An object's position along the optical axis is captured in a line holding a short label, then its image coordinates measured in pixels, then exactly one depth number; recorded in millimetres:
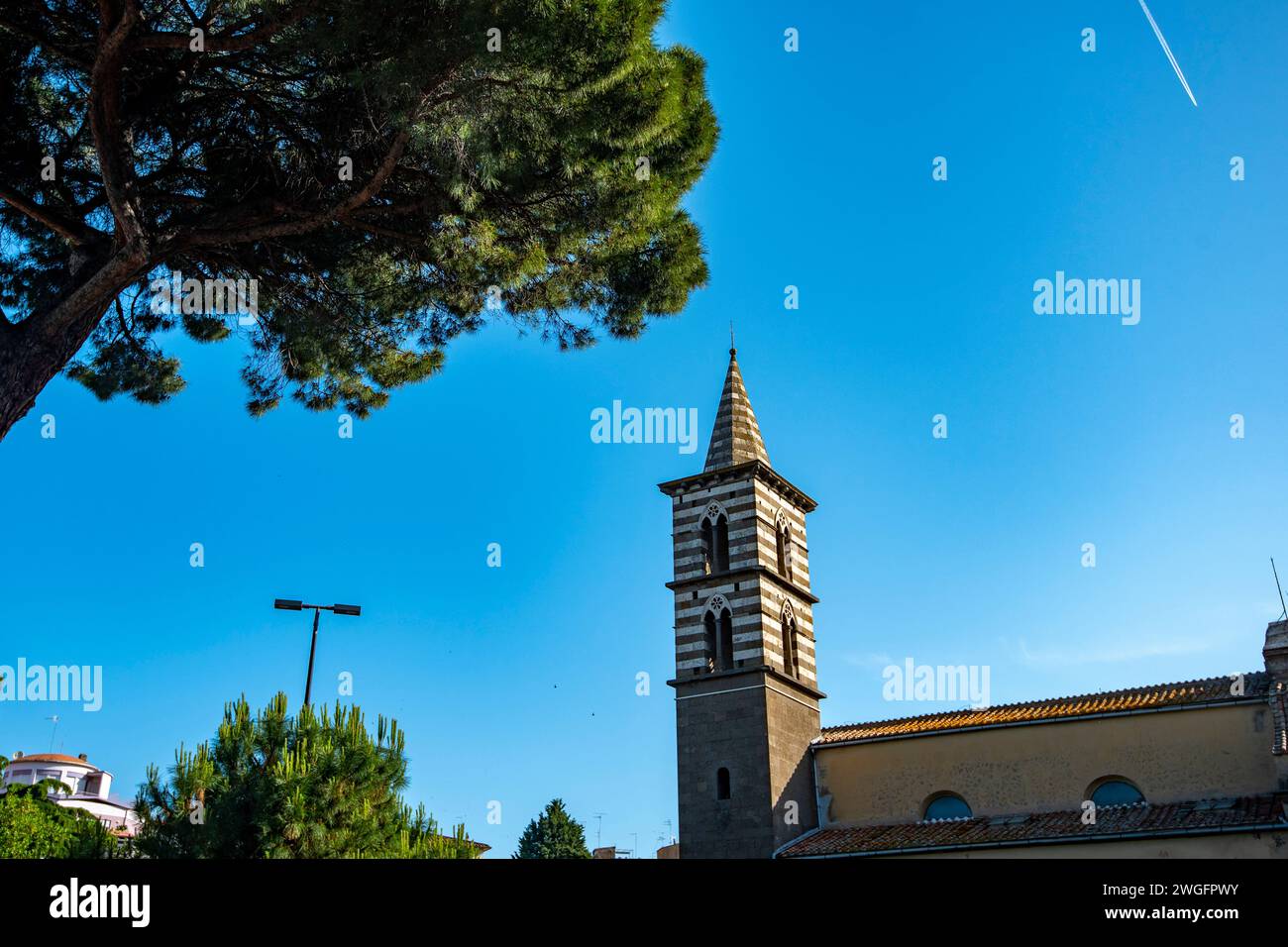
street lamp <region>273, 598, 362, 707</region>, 19656
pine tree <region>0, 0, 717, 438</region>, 10109
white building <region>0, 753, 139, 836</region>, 75000
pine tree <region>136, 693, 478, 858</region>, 15266
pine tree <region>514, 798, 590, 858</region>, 51500
